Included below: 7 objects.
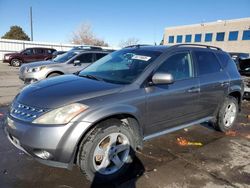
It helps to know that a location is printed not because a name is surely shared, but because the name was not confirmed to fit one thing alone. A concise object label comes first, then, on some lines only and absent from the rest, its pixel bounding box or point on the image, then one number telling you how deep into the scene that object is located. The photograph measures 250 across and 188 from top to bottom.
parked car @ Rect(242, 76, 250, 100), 6.00
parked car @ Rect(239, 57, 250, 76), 6.37
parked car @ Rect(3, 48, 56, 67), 17.22
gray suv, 2.14
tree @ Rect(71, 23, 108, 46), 51.41
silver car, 6.80
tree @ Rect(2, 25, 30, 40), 37.00
